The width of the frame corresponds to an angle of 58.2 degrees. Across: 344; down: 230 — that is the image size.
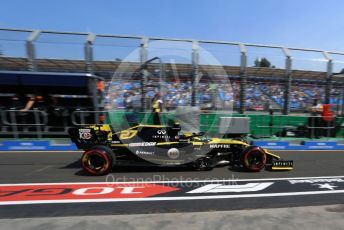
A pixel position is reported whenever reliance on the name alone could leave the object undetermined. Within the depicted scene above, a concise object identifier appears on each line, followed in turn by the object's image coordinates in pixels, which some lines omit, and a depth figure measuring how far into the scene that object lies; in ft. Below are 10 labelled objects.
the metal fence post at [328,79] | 48.24
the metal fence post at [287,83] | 46.55
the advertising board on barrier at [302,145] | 36.23
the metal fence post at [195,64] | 36.07
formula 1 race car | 22.17
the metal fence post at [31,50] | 41.81
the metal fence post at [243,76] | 45.50
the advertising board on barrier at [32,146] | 32.92
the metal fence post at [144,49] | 36.06
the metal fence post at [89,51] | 42.50
